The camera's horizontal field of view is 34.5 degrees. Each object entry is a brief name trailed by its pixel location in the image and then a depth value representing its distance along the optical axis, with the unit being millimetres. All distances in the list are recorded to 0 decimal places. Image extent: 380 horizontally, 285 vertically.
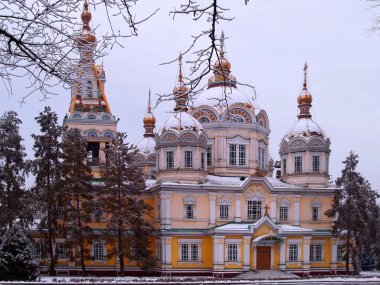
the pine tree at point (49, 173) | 36125
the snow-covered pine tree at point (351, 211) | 40031
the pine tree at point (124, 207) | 36156
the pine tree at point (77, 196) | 35812
